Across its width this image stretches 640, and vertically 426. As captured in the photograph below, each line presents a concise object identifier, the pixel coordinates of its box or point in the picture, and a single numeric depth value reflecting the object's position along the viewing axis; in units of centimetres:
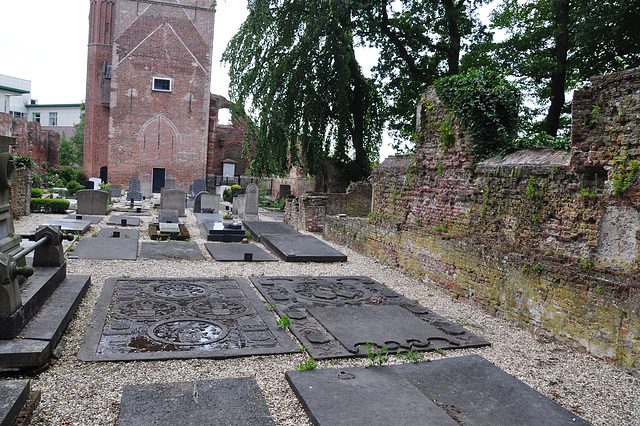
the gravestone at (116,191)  2436
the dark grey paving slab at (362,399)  356
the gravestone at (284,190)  2598
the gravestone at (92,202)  1623
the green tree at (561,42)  1222
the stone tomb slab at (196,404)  342
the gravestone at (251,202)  1653
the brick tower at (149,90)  3052
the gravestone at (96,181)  2699
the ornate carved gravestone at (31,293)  413
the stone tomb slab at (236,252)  1002
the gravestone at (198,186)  2665
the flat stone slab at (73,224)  1174
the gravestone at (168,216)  1427
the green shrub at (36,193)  1697
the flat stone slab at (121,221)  1423
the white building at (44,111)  5667
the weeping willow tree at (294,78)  1584
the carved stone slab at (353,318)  533
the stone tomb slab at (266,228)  1335
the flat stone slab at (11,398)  305
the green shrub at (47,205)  1575
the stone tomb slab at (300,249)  1038
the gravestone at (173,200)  1736
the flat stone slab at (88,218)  1437
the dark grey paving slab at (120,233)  1157
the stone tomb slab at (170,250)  979
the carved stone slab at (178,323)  479
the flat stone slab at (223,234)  1247
